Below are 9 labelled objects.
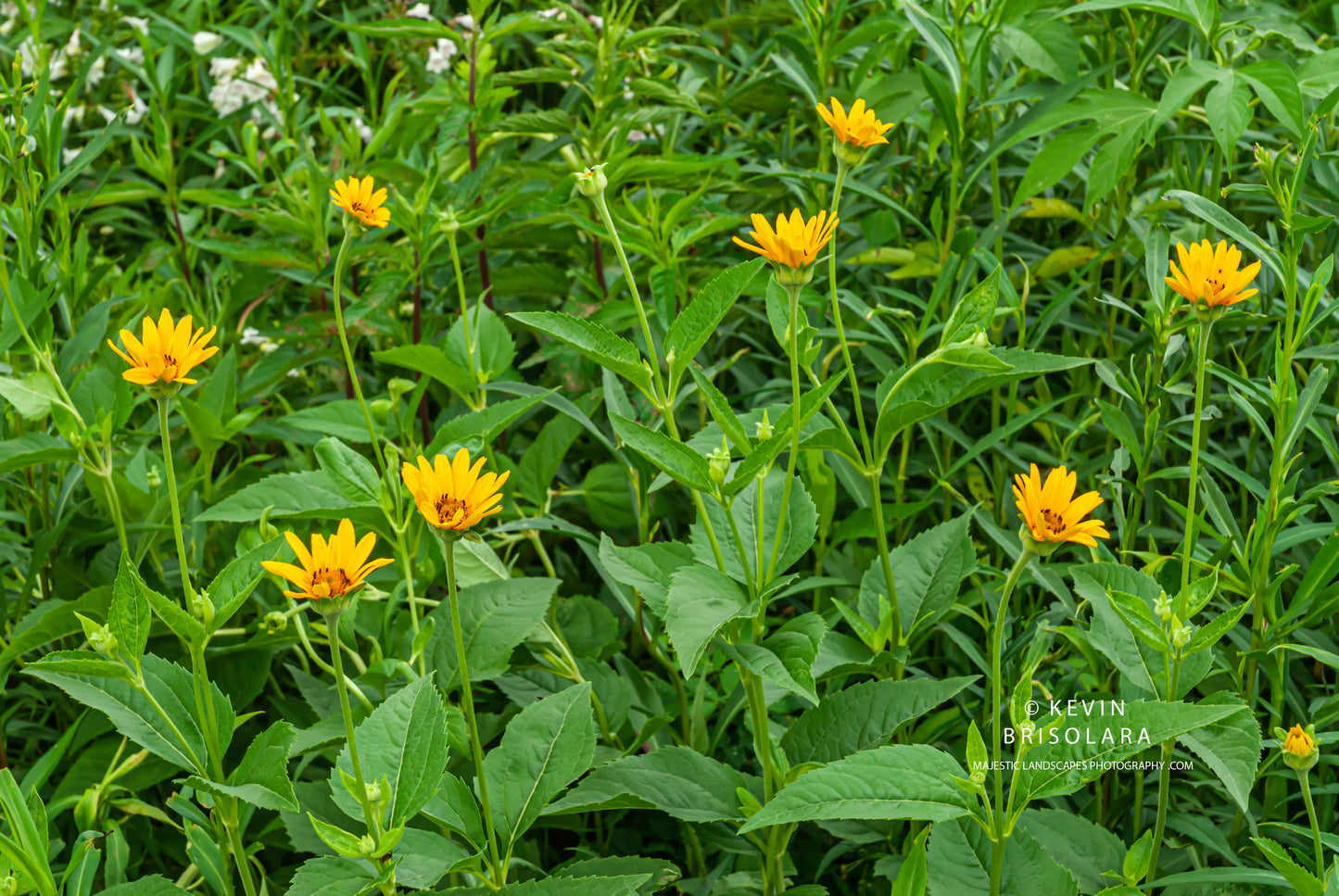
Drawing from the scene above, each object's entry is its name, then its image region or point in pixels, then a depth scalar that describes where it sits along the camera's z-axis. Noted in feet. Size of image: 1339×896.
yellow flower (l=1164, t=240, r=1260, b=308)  4.43
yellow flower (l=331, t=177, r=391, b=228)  4.68
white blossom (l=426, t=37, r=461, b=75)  7.65
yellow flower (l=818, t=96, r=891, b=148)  4.60
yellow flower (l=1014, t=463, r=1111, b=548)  4.29
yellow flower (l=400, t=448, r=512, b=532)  4.27
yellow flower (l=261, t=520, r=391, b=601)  4.25
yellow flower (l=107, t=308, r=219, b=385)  4.41
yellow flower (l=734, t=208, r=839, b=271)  4.44
